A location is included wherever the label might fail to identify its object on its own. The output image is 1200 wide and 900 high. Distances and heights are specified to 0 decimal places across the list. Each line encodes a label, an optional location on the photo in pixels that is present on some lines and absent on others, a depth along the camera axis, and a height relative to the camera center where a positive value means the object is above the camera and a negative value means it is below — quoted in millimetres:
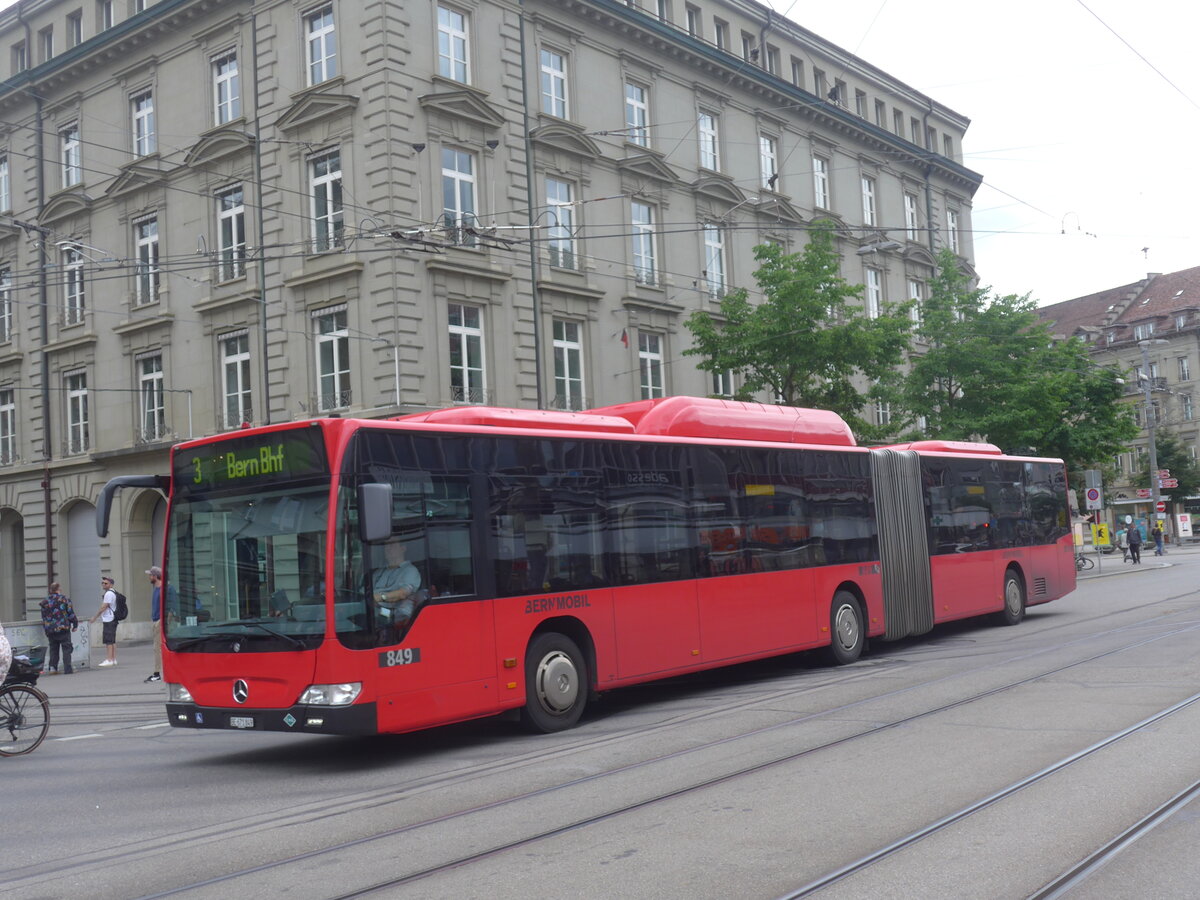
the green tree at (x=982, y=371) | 37062 +4629
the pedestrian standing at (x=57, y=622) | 22125 -737
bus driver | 9602 -187
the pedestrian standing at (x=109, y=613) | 23703 -688
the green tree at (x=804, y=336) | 28359 +4586
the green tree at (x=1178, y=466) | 76875 +2895
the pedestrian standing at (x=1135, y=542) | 45188 -980
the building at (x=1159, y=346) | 82000 +11459
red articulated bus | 9547 -64
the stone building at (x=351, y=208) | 25391 +8225
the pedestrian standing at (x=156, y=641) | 17844 -904
